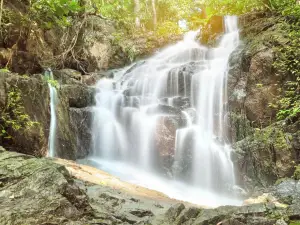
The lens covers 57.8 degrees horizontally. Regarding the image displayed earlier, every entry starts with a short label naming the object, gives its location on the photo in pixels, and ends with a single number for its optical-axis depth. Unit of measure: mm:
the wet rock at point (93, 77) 14055
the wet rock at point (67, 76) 12148
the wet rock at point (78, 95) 10906
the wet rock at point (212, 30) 15617
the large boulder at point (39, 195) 2992
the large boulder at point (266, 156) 7727
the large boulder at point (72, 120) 8711
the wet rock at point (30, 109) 6411
